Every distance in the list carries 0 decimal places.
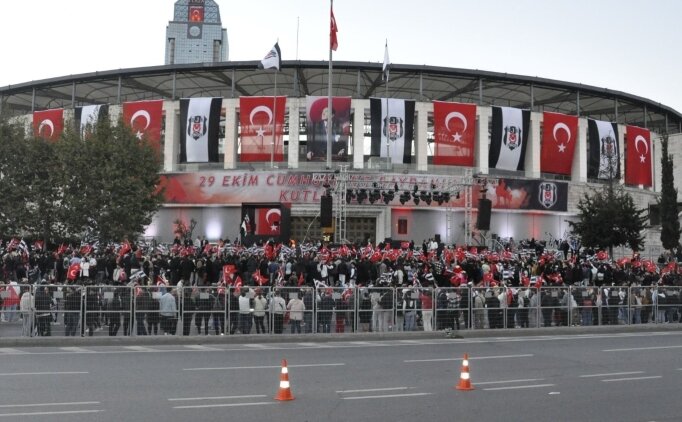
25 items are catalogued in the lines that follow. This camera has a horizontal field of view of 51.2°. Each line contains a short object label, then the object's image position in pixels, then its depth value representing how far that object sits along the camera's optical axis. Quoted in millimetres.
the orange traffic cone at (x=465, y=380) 11476
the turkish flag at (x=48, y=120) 52872
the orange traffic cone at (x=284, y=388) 10406
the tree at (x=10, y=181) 37406
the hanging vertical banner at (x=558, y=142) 54500
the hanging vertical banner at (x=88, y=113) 51622
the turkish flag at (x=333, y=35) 39669
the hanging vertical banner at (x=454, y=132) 51594
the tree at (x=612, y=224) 42875
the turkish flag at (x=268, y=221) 40781
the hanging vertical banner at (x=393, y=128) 50312
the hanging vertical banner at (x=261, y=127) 50531
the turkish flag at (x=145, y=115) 51688
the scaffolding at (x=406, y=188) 41306
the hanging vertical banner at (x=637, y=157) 57656
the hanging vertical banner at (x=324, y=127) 49375
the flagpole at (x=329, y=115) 37656
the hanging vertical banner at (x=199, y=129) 51281
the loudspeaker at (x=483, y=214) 39906
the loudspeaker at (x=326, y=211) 33812
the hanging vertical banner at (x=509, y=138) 52844
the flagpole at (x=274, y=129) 49875
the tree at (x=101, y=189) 36500
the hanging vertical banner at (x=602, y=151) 55406
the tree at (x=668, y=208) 52688
